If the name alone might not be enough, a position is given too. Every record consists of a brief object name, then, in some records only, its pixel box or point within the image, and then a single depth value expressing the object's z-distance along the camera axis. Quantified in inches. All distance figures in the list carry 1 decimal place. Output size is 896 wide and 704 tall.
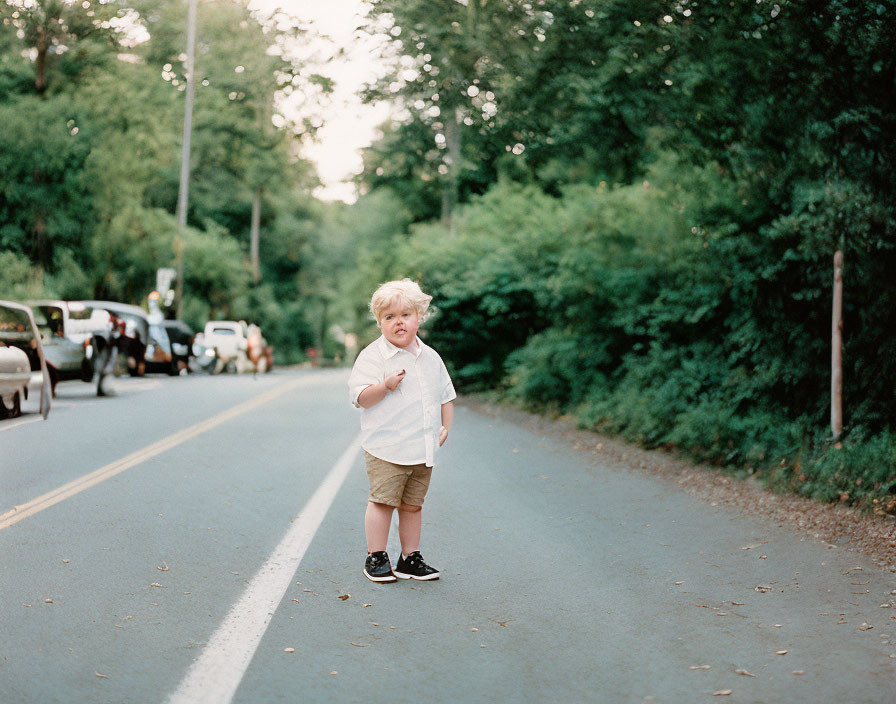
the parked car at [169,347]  1227.2
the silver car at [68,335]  757.9
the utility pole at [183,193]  1624.0
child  225.5
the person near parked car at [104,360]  783.1
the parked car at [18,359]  510.0
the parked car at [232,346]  1440.7
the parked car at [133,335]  1088.2
